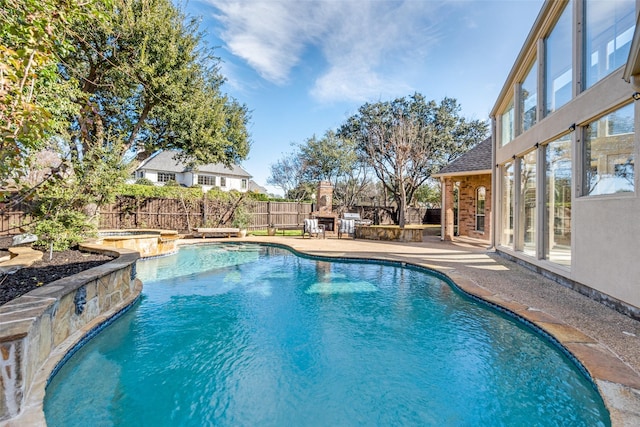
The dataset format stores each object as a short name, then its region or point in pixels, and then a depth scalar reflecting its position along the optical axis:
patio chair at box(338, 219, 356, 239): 14.00
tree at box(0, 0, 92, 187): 2.17
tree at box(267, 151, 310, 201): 26.70
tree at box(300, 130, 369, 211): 22.34
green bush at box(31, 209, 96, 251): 6.31
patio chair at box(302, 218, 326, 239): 13.88
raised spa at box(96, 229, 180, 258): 8.73
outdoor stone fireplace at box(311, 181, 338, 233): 15.30
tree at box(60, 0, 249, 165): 9.33
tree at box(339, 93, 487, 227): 20.91
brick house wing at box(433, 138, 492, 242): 12.31
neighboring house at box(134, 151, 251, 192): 29.44
